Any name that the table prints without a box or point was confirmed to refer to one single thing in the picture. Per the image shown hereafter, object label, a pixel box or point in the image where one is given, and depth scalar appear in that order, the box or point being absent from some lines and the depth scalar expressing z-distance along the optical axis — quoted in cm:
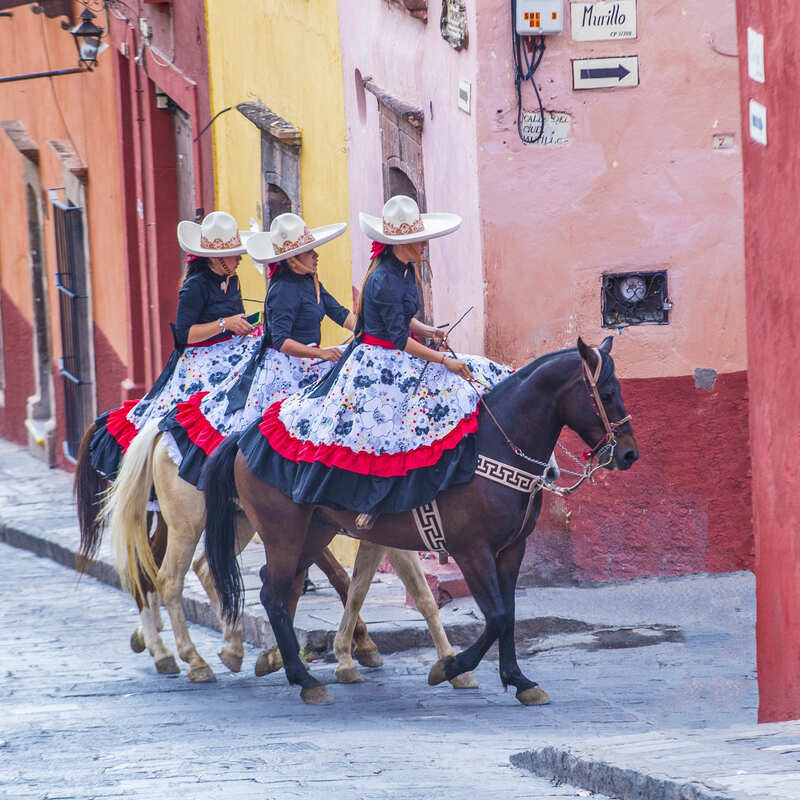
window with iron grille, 3884
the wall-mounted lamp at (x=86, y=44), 3347
